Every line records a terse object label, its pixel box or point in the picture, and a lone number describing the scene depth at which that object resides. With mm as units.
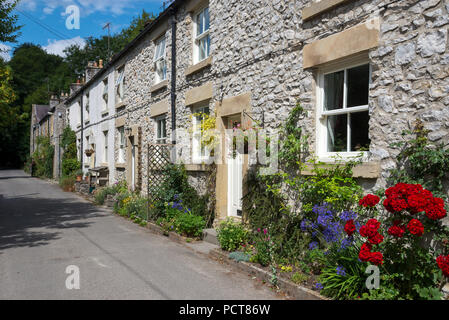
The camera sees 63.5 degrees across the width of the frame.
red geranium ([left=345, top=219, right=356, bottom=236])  4129
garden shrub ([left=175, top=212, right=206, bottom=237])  7758
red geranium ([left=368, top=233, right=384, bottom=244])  3760
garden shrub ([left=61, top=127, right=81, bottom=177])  21781
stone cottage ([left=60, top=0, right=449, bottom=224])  4320
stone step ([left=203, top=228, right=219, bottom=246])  7369
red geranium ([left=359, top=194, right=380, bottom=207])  3939
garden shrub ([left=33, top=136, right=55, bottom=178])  30344
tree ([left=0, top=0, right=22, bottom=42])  10062
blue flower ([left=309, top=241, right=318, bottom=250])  5137
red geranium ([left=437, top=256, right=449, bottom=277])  3343
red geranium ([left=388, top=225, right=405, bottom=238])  3667
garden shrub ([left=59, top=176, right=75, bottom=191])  19906
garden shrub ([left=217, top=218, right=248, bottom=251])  6477
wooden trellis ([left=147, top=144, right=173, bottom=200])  10008
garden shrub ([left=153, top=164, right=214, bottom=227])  8617
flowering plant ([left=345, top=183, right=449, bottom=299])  3557
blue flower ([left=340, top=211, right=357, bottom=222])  4812
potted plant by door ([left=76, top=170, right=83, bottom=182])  19297
